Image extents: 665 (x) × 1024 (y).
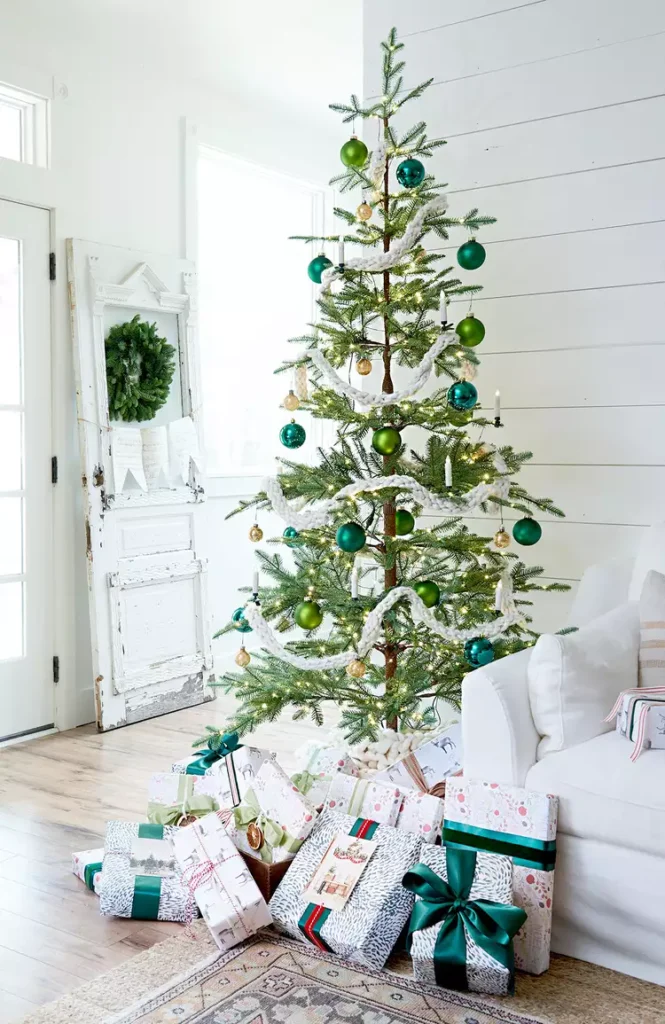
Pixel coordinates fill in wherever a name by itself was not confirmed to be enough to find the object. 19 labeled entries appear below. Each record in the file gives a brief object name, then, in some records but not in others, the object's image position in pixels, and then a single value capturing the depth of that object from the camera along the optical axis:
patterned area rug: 1.81
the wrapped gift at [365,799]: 2.22
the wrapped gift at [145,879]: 2.21
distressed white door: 3.77
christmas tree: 2.53
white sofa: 1.90
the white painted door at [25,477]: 3.56
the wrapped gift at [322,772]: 2.40
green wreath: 3.87
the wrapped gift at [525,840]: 1.95
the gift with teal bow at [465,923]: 1.84
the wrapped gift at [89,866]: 2.34
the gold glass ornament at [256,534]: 2.48
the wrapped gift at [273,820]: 2.19
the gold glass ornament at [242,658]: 2.49
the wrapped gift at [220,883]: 2.04
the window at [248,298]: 4.66
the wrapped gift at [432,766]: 2.42
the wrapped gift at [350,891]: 1.98
